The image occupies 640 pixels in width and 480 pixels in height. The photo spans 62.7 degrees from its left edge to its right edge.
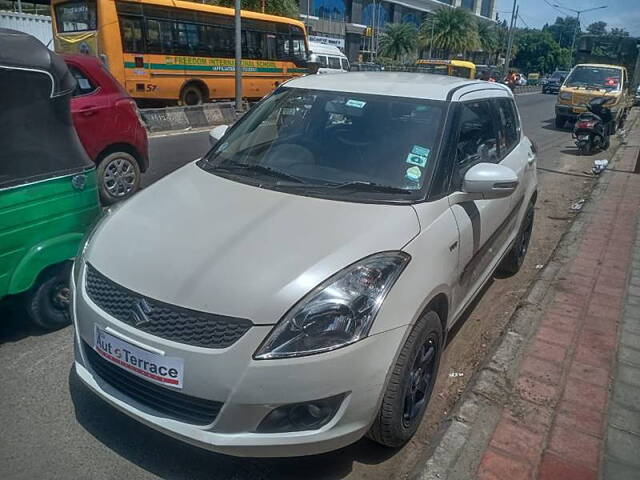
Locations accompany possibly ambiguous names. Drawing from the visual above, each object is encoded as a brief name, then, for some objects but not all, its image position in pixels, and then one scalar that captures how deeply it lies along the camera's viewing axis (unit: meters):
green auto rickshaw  3.03
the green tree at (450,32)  57.88
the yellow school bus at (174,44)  13.86
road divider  12.66
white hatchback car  2.05
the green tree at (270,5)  22.59
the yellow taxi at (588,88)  15.07
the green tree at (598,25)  90.03
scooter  12.40
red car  5.93
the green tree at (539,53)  85.38
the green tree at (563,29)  108.43
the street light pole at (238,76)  14.86
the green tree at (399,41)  55.75
